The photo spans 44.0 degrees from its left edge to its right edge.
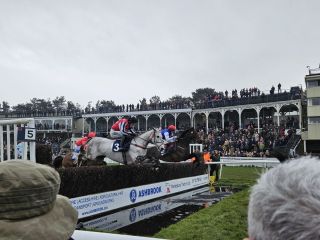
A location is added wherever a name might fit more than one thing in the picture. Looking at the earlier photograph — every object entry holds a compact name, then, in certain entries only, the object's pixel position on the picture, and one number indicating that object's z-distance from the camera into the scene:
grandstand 32.34
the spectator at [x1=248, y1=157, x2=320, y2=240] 1.01
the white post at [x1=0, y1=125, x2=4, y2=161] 4.64
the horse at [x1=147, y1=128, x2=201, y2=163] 13.11
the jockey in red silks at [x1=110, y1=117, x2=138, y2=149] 12.35
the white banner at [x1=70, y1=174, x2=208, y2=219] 9.11
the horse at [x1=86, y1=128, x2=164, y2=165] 12.19
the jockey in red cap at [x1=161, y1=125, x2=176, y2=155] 12.82
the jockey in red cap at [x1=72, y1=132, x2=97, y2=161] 14.17
